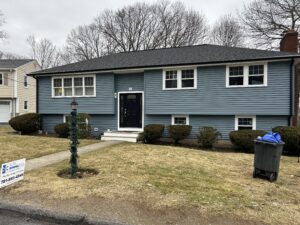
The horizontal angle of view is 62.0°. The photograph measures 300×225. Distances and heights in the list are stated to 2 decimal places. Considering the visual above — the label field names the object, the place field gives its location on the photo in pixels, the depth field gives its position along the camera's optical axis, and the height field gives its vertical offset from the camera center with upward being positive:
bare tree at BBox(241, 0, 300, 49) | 25.86 +10.18
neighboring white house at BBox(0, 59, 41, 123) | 27.02 +2.18
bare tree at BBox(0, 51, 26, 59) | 51.44 +11.07
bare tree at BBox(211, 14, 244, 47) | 34.53 +11.28
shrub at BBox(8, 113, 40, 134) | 15.28 -0.90
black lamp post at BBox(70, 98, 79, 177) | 5.99 -0.78
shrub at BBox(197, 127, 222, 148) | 11.85 -1.26
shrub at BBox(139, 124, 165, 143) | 12.79 -1.18
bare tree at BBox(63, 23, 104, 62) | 40.50 +10.93
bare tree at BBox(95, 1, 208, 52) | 35.53 +12.13
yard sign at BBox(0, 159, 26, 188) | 5.18 -1.38
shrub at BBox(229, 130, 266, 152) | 11.03 -1.24
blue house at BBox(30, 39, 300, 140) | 12.06 +1.13
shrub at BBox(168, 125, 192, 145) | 12.48 -1.06
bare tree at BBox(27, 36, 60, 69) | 47.53 +10.26
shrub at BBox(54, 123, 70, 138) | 14.35 -1.20
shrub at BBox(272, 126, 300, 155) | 10.28 -1.13
